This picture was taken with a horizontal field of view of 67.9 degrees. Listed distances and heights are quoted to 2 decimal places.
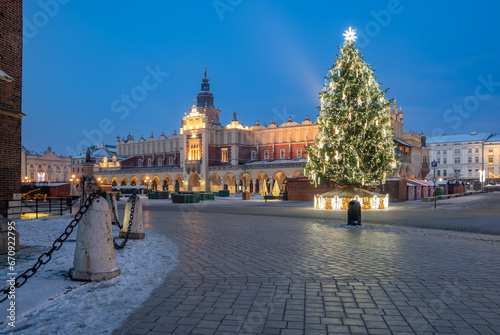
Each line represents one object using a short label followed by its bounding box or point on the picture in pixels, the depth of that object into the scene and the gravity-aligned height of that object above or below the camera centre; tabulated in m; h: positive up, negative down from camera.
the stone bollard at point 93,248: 5.78 -1.12
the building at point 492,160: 92.19 +4.93
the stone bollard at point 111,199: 14.01 -0.82
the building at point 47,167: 92.44 +2.67
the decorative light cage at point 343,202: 23.83 -1.56
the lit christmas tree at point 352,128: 23.16 +3.21
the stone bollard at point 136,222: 10.27 -1.26
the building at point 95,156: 101.12 +5.90
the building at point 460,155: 95.12 +6.54
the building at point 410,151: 53.01 +4.36
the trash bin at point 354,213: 13.64 -1.28
